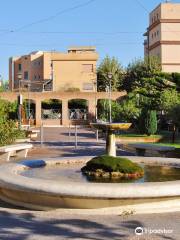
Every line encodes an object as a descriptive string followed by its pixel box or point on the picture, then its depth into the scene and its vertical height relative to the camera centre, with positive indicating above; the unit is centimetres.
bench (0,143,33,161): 1366 -115
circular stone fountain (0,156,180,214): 640 -122
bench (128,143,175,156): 1450 -110
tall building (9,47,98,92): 5670 +614
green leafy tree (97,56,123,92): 5314 +583
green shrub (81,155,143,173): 838 -96
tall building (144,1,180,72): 5660 +1119
